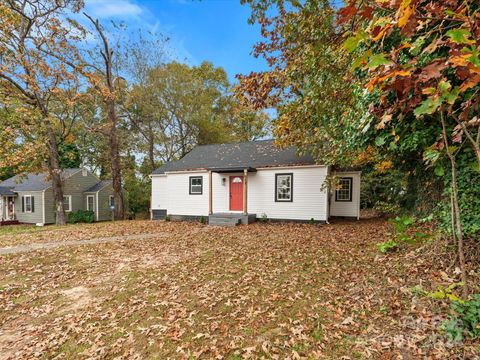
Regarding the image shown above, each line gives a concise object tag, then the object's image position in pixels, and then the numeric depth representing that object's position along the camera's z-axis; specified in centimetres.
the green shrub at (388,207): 935
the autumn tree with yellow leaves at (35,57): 1185
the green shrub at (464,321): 273
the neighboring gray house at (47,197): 2023
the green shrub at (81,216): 2036
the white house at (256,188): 1199
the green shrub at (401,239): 528
